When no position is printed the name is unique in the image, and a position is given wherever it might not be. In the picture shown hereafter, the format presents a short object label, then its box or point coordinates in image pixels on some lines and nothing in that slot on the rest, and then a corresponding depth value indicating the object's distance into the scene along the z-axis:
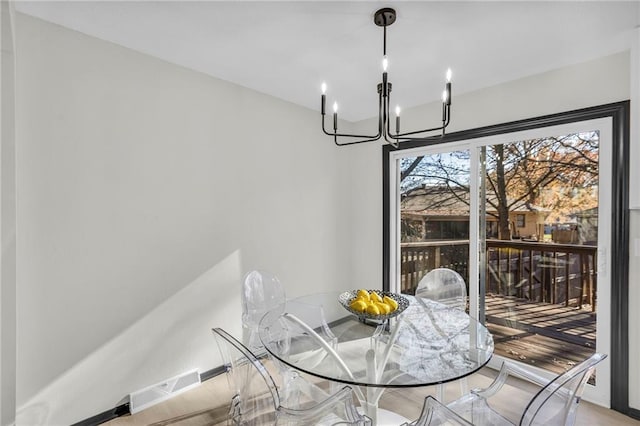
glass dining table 1.58
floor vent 2.30
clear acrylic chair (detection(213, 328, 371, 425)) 1.39
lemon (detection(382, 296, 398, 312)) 1.90
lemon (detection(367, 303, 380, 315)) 1.79
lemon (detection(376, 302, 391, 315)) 1.82
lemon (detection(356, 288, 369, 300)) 1.93
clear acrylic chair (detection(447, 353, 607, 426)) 1.14
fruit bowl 1.80
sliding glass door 2.49
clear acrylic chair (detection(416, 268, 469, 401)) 2.67
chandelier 1.69
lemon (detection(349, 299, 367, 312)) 1.83
